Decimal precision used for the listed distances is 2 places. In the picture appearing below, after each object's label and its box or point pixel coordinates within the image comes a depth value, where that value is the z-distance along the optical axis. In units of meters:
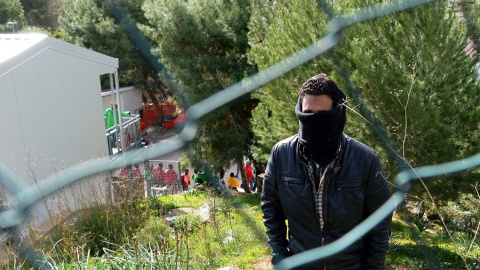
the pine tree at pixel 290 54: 2.76
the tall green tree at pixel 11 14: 13.88
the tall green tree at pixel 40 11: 17.12
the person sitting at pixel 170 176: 6.10
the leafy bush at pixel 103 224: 2.64
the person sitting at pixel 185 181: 6.75
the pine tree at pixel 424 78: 2.18
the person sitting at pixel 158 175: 5.95
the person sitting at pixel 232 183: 6.69
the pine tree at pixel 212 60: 5.93
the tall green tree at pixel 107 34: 11.89
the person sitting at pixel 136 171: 4.51
